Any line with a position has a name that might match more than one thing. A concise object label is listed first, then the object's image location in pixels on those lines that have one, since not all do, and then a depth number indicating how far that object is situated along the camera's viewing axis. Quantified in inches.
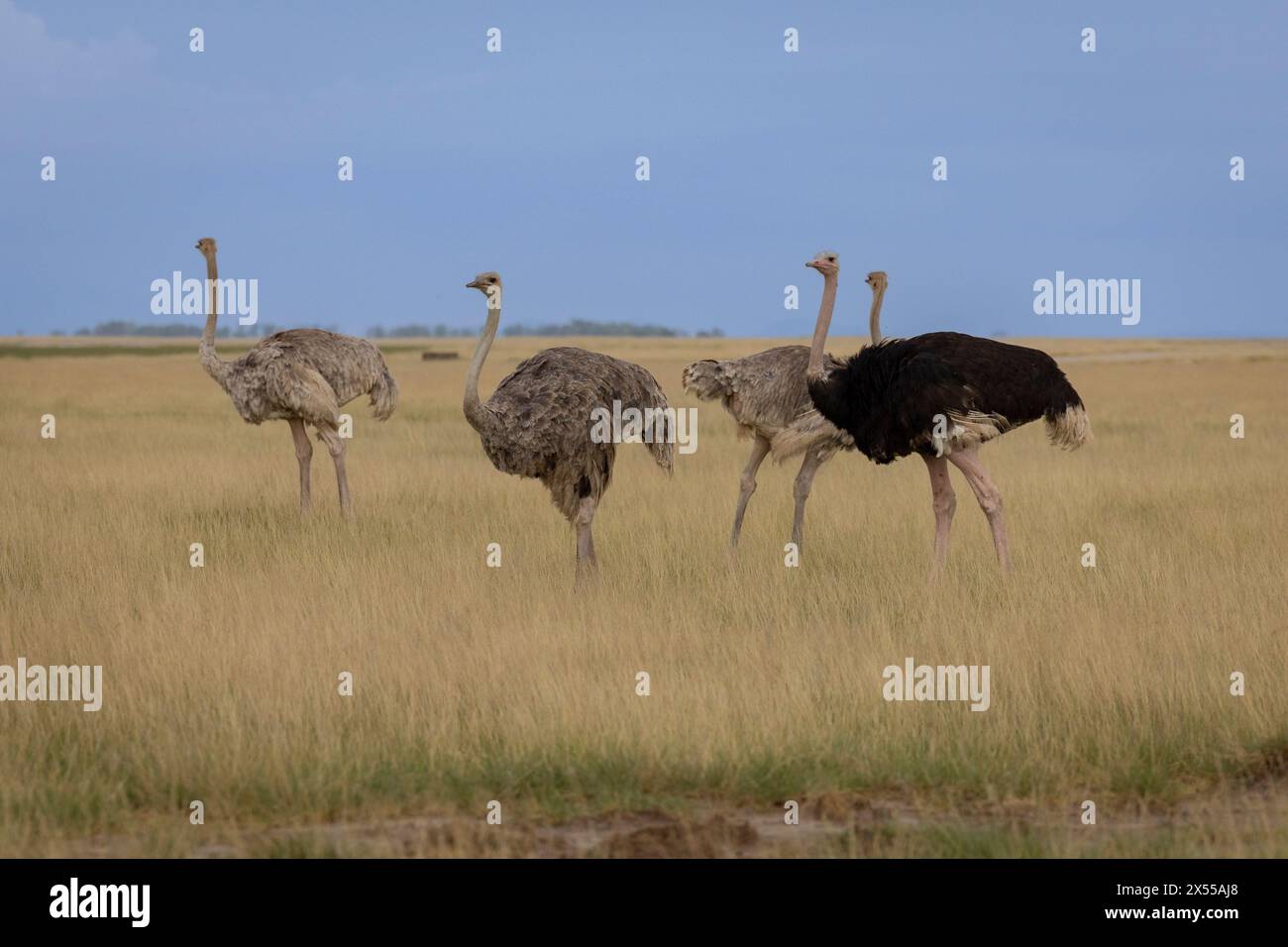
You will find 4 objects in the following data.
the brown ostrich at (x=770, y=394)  454.6
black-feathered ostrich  388.5
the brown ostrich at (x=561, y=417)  374.9
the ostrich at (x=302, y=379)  555.8
